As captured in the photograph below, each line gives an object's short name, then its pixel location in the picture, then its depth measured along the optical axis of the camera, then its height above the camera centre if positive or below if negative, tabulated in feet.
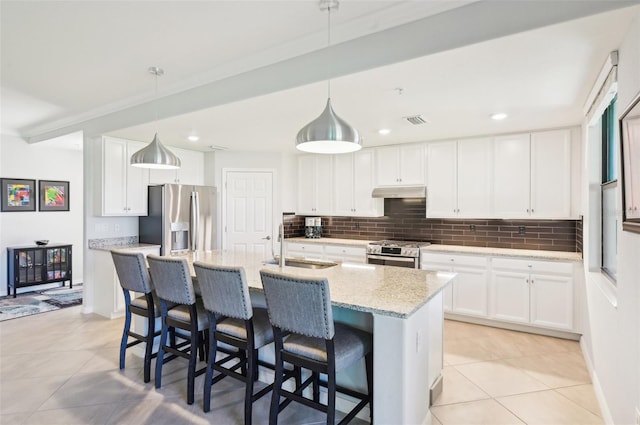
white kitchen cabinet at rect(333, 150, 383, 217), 17.26 +1.38
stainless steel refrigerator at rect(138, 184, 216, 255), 15.57 -0.28
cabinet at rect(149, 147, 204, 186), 16.58 +2.01
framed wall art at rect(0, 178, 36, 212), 18.16 +0.97
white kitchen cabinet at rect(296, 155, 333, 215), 18.57 +1.52
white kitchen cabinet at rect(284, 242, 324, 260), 17.83 -1.89
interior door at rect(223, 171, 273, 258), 18.53 +0.10
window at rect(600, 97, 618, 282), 8.61 +0.51
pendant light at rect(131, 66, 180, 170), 10.30 +1.66
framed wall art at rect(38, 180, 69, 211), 19.60 +1.01
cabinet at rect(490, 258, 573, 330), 12.09 -2.81
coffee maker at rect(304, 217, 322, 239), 19.66 -0.81
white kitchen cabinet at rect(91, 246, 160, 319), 14.38 -3.05
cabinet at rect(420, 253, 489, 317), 13.52 -2.65
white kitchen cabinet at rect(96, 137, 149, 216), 14.79 +1.37
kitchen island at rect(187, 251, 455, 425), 6.00 -2.15
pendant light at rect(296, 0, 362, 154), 6.75 +1.58
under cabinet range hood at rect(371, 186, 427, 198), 15.60 +0.96
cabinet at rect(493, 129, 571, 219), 12.90 +1.42
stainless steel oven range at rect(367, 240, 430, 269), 14.67 -1.72
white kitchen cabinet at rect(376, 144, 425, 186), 15.81 +2.19
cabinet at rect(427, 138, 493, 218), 14.38 +1.45
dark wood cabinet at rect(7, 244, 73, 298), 17.89 -2.70
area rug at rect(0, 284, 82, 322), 15.42 -4.23
